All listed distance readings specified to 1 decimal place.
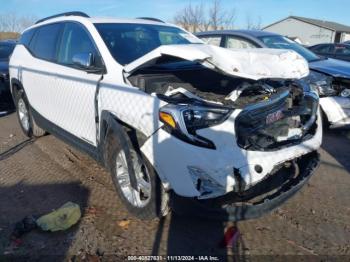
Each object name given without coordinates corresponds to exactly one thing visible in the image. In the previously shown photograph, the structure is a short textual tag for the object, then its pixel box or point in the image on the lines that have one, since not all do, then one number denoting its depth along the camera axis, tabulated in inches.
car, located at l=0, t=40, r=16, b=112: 326.0
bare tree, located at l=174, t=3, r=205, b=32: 1500.5
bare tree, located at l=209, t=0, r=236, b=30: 1485.0
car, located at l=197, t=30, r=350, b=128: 235.1
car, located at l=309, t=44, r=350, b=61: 586.9
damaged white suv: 109.4
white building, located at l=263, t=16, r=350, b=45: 1998.0
